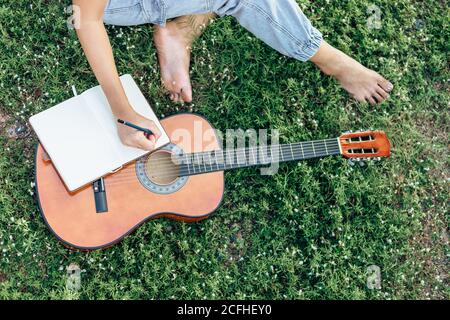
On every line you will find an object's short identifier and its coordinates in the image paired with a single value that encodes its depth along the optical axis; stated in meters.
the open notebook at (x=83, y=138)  2.97
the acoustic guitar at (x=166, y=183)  2.99
